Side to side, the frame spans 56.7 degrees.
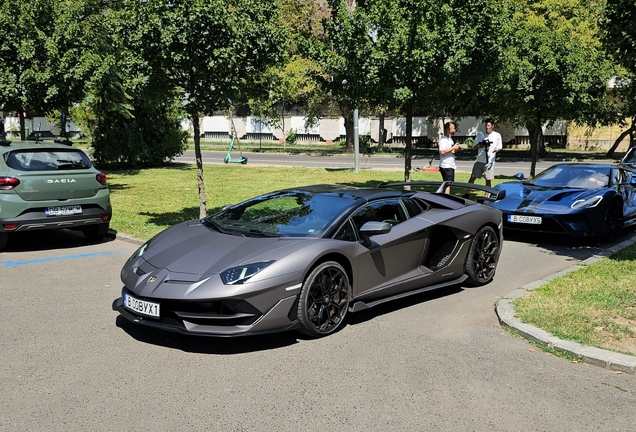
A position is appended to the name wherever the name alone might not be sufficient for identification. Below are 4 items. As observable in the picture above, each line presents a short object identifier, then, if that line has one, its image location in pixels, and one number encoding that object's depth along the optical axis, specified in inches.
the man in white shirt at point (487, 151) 522.3
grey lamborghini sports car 188.1
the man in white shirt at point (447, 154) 488.7
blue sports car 366.9
